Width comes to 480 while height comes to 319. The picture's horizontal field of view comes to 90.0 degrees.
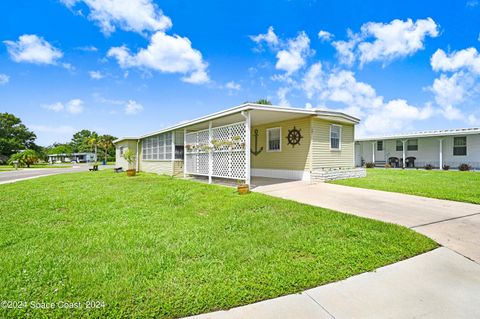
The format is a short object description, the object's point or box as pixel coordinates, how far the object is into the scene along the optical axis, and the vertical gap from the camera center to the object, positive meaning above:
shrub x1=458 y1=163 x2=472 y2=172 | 16.21 -0.70
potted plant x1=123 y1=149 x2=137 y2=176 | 15.40 -0.08
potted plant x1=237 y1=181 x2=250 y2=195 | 7.71 -1.01
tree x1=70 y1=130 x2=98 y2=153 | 71.87 +5.94
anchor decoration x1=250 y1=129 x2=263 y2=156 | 13.37 +0.57
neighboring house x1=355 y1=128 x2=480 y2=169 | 16.98 +0.68
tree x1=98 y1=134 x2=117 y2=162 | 53.72 +3.38
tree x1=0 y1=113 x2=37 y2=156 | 40.00 +4.16
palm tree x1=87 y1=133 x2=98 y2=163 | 52.72 +3.79
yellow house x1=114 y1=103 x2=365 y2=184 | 9.34 +0.61
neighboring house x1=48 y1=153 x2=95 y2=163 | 59.72 +0.07
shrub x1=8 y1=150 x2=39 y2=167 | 30.89 +0.05
